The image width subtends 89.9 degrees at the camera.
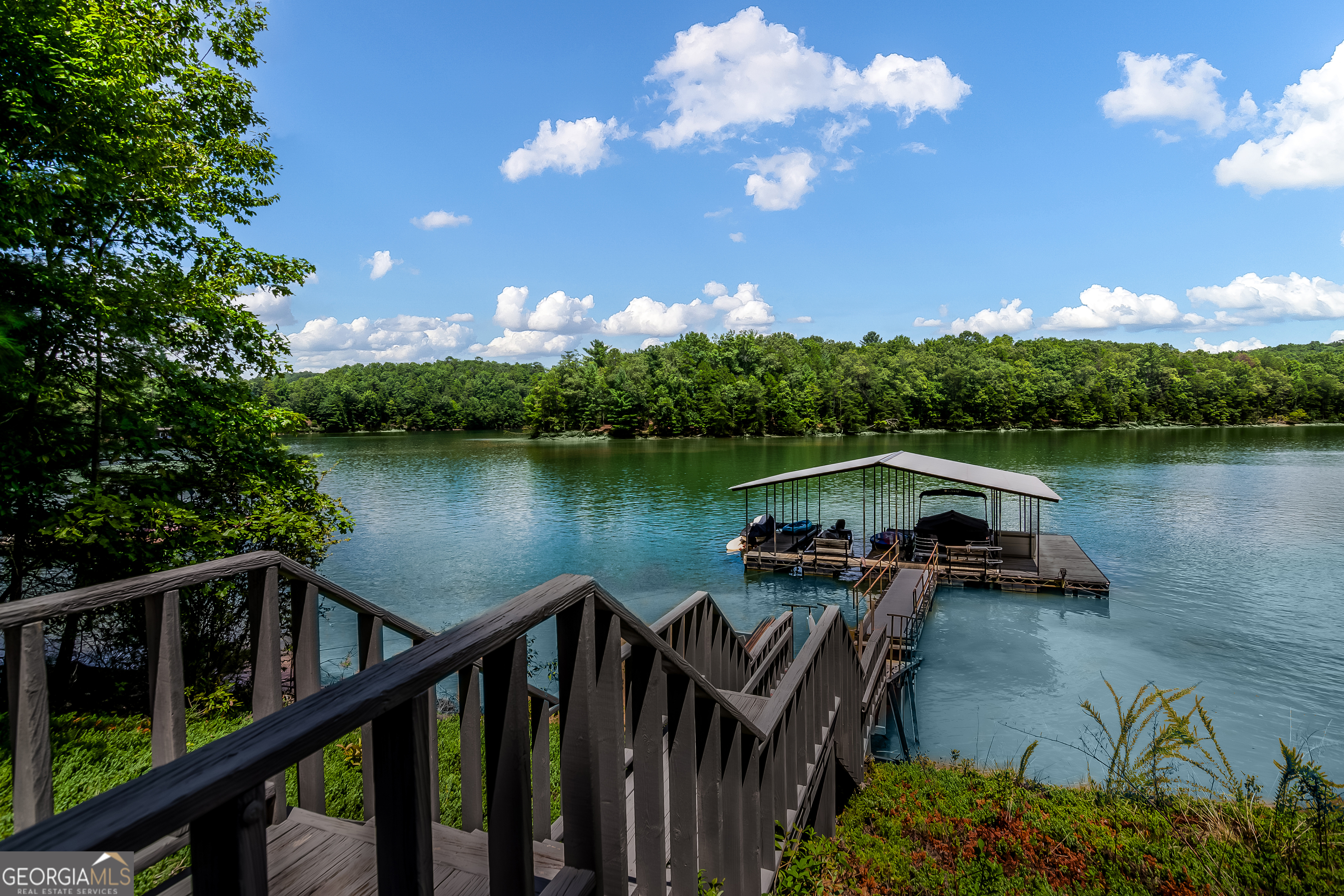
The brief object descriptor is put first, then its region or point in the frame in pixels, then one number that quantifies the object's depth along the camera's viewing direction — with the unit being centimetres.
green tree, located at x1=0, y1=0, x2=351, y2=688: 595
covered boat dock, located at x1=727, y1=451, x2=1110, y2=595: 1706
